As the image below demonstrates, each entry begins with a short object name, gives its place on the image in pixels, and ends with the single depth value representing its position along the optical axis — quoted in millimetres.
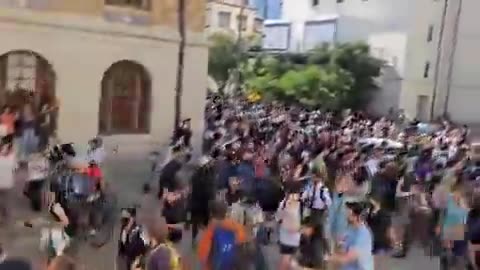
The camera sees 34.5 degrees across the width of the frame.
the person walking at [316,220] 8141
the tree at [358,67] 38562
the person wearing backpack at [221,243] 6441
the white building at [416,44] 41344
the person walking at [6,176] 10695
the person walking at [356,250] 6551
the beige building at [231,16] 60969
